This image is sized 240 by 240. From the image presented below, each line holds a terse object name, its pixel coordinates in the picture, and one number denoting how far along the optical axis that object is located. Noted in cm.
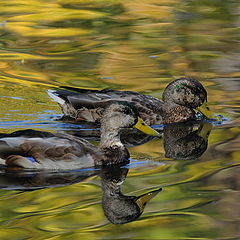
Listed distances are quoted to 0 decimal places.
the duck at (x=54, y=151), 1748
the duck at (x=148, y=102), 2330
